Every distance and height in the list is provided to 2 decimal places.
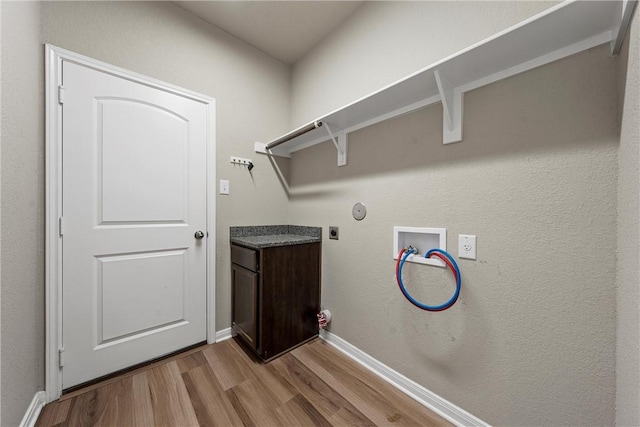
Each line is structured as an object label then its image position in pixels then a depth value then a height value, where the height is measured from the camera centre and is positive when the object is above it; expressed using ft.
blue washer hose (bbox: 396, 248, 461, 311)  3.62 -1.20
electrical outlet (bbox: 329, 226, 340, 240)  5.93 -0.53
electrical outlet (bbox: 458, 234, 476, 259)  3.64 -0.54
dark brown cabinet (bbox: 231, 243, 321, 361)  5.24 -2.08
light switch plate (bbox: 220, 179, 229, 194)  6.21 +0.69
